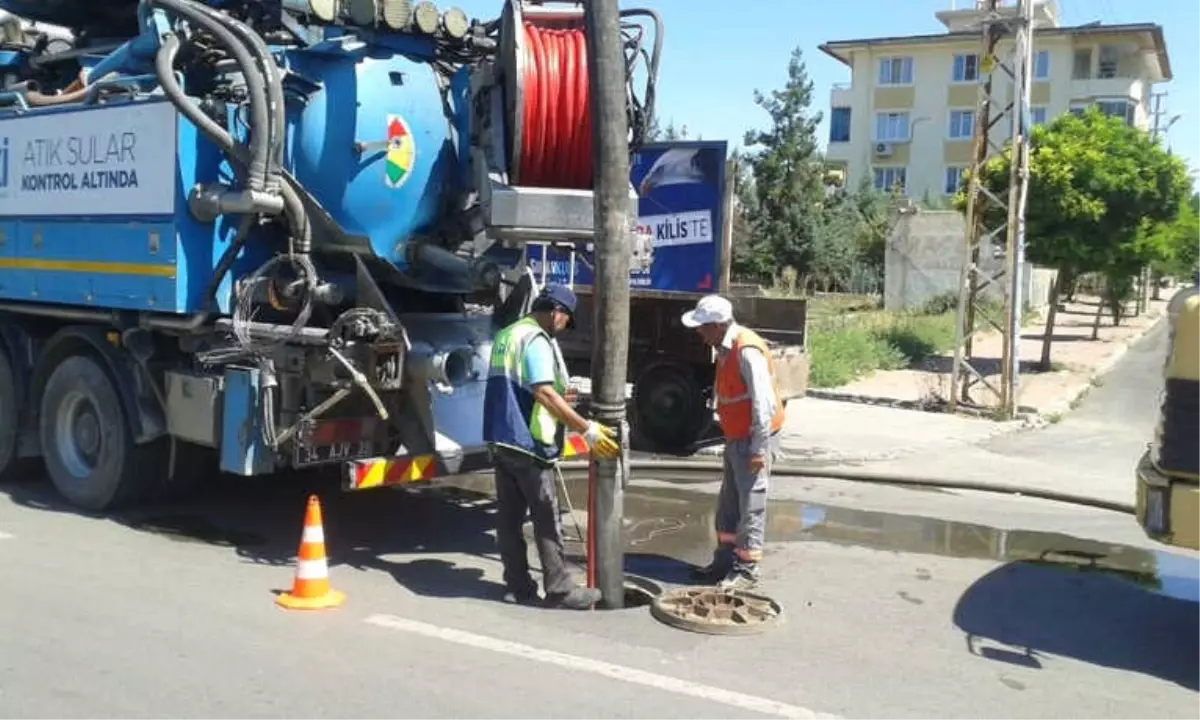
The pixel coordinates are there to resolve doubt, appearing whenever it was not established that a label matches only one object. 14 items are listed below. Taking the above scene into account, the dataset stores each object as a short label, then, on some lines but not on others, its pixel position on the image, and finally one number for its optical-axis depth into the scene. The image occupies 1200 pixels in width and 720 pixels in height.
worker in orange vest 6.37
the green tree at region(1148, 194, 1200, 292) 20.82
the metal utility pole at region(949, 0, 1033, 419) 14.05
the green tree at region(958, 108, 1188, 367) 18.98
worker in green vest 6.12
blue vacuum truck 6.78
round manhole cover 5.68
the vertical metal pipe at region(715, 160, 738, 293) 13.40
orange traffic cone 5.99
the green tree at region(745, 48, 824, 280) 37.84
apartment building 53.09
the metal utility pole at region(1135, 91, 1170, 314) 43.11
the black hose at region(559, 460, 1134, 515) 9.58
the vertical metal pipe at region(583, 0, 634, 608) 5.88
